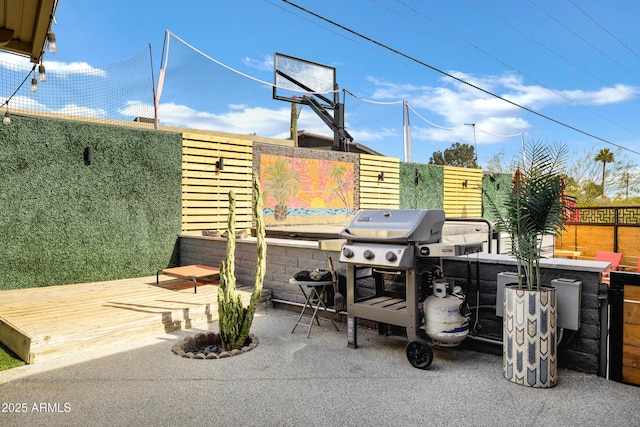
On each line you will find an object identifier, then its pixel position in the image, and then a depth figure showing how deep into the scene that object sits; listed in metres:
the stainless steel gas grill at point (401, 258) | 3.34
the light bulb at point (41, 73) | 4.16
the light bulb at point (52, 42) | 3.61
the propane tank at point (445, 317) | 3.35
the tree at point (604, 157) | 20.49
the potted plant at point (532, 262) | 2.95
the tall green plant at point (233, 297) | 3.75
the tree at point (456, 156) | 31.17
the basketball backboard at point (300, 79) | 12.13
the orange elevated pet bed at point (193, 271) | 5.58
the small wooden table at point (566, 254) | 8.28
